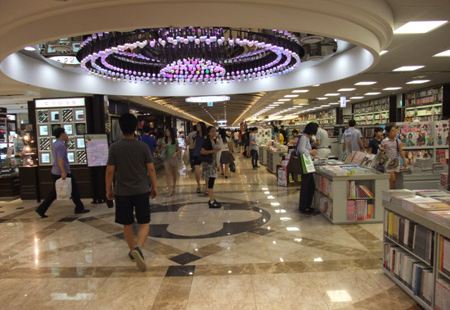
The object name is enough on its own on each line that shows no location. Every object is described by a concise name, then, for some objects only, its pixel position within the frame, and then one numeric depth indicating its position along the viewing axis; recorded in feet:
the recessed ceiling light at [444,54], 24.36
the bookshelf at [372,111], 56.72
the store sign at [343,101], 50.08
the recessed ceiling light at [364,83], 37.70
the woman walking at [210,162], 22.82
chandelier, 16.26
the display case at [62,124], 26.99
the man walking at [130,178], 12.76
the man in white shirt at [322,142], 29.19
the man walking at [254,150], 45.68
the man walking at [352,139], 29.86
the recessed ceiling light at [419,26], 17.08
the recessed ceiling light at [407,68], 29.50
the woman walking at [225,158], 36.45
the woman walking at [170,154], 27.99
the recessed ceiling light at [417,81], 38.29
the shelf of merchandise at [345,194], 17.98
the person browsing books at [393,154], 20.25
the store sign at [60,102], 26.81
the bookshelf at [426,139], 24.25
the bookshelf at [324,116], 81.97
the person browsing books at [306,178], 20.08
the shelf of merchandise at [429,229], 8.90
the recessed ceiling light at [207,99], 37.81
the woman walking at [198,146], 25.90
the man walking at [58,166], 21.07
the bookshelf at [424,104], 42.86
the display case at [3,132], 36.96
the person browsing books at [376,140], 28.32
